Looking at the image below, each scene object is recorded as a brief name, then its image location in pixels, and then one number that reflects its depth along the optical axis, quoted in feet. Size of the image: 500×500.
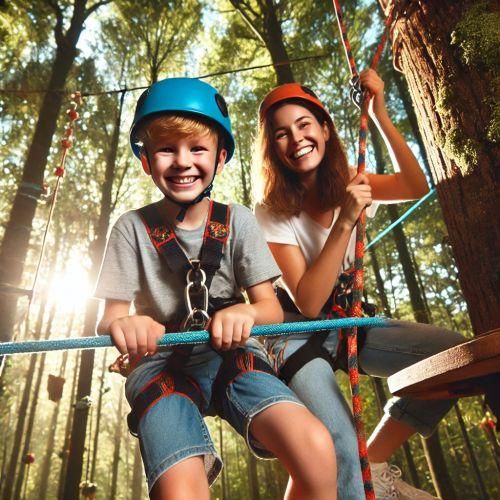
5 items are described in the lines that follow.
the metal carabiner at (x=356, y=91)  6.57
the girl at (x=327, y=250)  5.86
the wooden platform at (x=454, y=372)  3.32
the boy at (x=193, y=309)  4.36
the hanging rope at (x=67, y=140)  12.51
